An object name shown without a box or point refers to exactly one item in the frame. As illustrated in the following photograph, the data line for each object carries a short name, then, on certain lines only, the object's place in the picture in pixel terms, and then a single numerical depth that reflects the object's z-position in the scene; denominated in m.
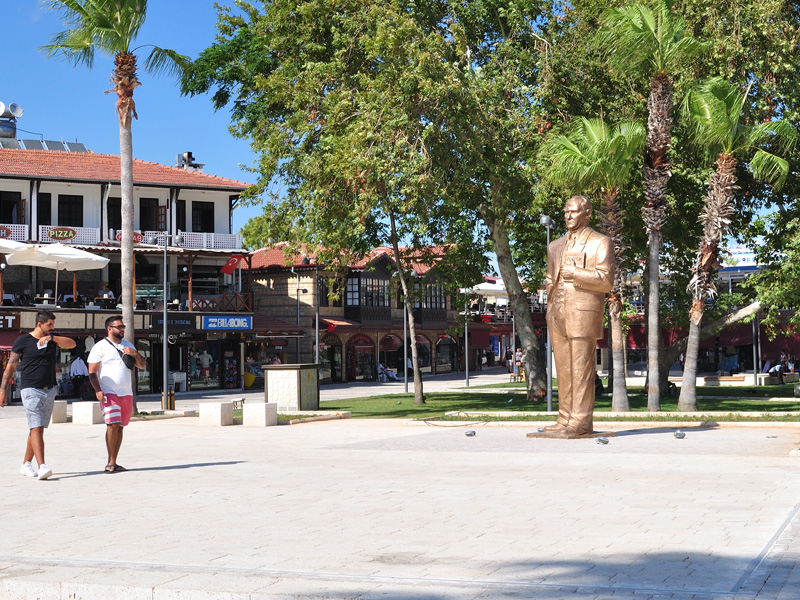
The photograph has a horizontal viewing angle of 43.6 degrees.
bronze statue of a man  14.95
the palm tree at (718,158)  21.25
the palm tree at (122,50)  24.25
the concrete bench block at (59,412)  23.10
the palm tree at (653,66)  20.83
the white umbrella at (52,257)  34.78
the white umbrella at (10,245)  36.09
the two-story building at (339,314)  55.16
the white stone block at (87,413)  22.45
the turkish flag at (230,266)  46.97
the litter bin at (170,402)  28.17
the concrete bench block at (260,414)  21.05
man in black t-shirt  11.05
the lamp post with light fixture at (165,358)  27.93
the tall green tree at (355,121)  21.14
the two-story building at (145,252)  42.53
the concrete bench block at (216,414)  21.55
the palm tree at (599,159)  20.47
